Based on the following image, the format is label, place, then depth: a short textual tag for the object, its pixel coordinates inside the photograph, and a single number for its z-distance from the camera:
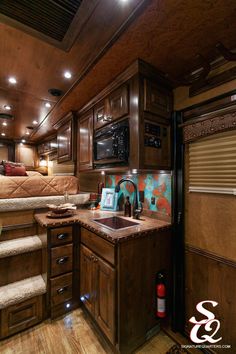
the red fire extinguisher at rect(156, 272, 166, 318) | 1.50
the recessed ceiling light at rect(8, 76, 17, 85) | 1.74
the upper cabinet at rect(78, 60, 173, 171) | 1.46
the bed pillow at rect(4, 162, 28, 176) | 2.12
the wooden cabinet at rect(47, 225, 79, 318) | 1.71
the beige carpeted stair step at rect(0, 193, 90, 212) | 1.83
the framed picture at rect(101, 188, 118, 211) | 2.28
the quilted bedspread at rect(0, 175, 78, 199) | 1.91
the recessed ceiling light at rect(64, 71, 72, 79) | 1.62
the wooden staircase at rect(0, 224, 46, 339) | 1.58
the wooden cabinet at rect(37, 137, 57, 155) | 3.80
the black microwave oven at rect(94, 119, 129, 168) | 1.56
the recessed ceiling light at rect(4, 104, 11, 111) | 2.49
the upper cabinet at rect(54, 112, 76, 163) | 2.60
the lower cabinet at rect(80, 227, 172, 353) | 1.29
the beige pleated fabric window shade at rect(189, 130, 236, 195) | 1.24
